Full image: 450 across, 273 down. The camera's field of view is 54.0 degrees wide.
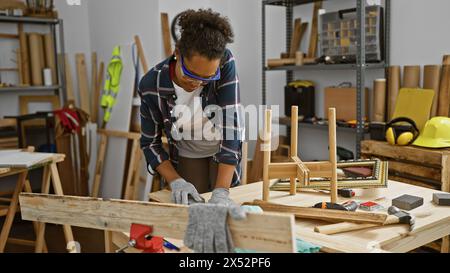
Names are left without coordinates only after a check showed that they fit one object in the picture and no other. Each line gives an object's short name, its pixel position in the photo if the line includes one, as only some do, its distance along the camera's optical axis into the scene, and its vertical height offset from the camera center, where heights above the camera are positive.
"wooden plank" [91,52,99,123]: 4.35 -0.04
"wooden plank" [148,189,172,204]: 1.61 -0.42
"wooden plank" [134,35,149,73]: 3.59 +0.24
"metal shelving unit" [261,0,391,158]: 2.76 +0.11
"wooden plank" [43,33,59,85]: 4.07 +0.28
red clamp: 0.96 -0.35
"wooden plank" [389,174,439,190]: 2.47 -0.58
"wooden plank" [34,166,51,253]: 2.68 -0.86
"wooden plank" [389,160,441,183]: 2.39 -0.50
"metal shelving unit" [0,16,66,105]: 3.80 +0.38
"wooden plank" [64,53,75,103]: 4.33 +0.05
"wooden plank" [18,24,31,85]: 3.95 +0.26
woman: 1.40 -0.11
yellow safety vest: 3.87 +0.01
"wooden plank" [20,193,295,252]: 0.81 -0.28
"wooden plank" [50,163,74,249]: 2.59 -0.55
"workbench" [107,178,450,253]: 1.14 -0.41
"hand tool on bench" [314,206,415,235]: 1.22 -0.40
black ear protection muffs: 2.52 -0.30
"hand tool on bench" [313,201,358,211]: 1.35 -0.39
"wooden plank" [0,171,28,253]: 2.59 -0.74
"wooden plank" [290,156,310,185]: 1.40 -0.29
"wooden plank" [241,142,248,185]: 2.07 -0.38
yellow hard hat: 2.41 -0.30
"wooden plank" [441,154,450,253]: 2.29 -0.52
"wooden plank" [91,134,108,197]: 4.03 -0.74
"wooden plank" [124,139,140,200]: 3.66 -0.71
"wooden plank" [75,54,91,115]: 4.36 +0.02
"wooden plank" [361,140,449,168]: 2.37 -0.41
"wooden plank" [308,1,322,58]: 3.38 +0.38
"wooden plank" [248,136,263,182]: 3.38 -0.65
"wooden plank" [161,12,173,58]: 3.52 +0.41
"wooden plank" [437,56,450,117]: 2.60 -0.07
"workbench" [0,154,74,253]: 2.58 -0.64
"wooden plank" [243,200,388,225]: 1.26 -0.39
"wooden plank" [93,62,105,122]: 4.28 -0.03
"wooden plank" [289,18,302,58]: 3.50 +0.35
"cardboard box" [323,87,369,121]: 3.05 -0.14
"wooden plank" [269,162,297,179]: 1.50 -0.30
